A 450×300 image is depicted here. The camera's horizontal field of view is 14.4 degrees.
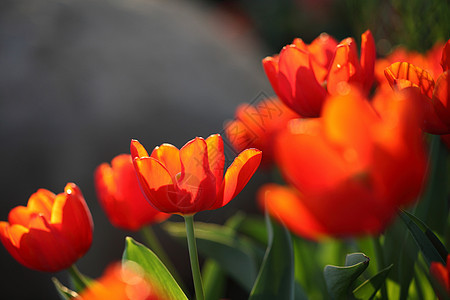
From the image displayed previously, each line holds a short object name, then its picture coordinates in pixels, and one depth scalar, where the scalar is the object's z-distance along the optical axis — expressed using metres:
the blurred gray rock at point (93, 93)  2.31
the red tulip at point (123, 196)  1.23
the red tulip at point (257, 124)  1.24
